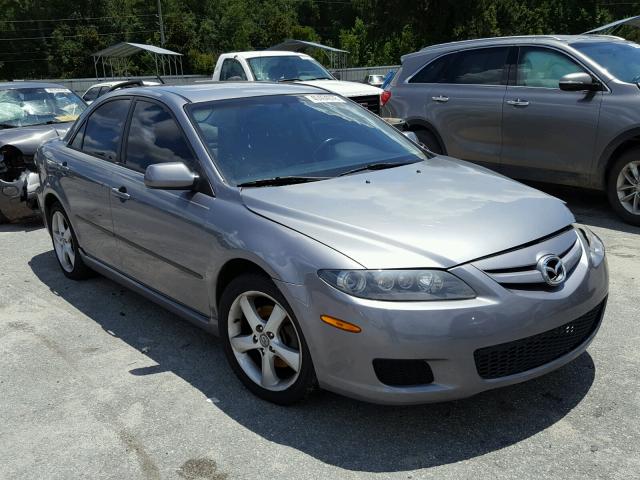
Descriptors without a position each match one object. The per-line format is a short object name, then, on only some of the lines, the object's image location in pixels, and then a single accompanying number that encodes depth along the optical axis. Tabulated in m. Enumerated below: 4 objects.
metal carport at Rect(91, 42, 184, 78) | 27.28
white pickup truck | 11.62
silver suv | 6.31
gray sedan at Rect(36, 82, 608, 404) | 2.79
